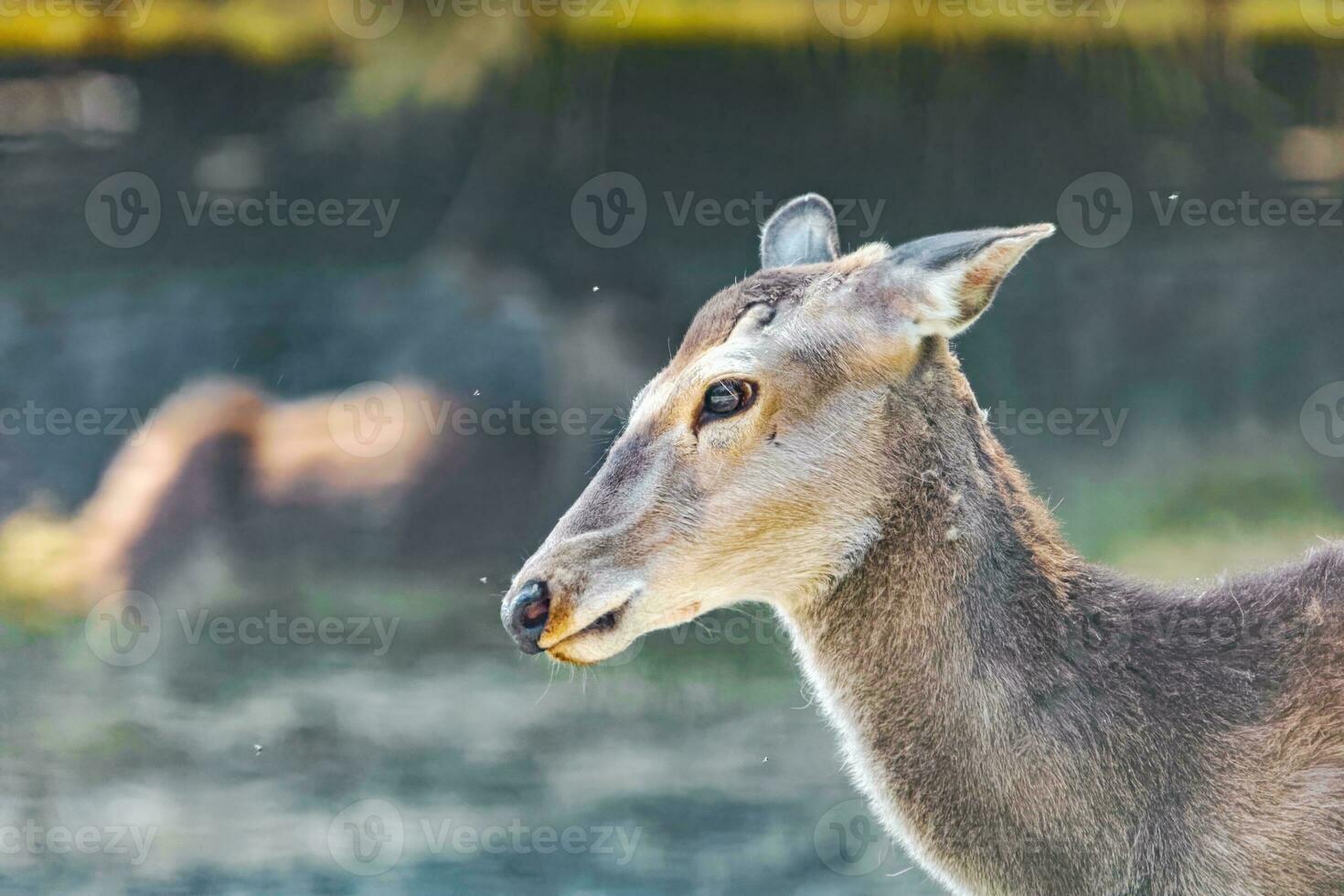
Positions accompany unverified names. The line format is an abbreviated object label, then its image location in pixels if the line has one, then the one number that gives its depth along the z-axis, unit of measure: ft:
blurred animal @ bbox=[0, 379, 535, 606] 49.70
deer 26.17
